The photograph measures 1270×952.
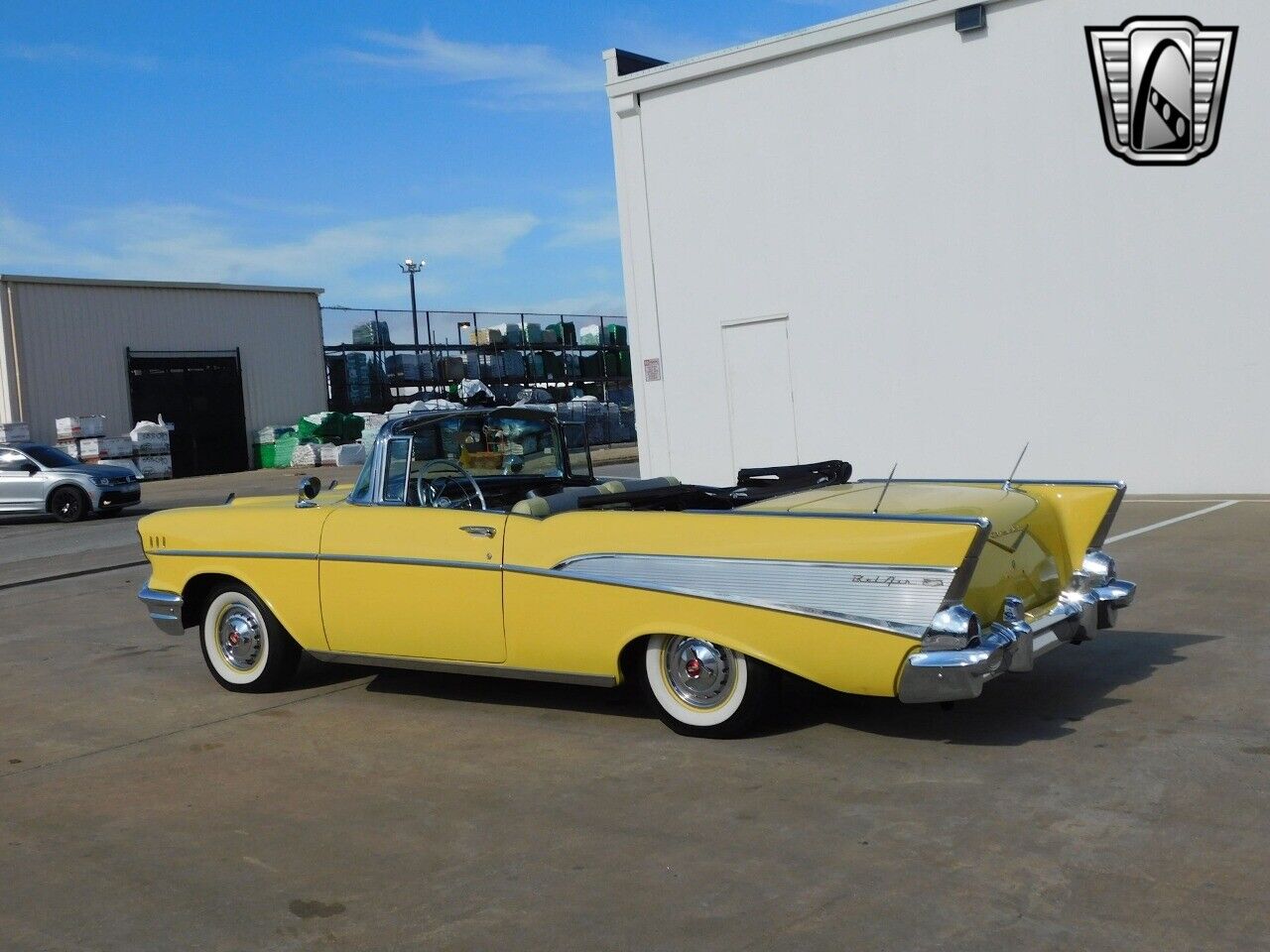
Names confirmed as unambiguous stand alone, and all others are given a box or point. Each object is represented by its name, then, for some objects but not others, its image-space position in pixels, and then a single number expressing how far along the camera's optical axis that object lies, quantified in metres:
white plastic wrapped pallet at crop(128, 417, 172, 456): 32.81
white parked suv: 20.98
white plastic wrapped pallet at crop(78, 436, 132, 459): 31.22
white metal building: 13.88
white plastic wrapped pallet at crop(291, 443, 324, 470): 34.88
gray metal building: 32.12
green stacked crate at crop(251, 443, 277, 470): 36.28
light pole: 49.25
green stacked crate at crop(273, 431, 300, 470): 35.66
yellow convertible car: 4.95
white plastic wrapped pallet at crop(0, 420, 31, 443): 30.41
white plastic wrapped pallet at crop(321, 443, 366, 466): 34.44
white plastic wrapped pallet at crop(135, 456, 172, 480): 33.00
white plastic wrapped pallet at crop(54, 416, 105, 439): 31.28
